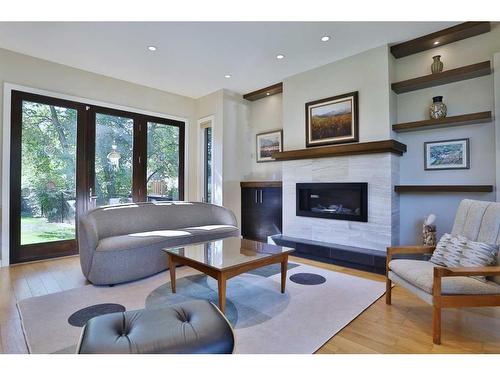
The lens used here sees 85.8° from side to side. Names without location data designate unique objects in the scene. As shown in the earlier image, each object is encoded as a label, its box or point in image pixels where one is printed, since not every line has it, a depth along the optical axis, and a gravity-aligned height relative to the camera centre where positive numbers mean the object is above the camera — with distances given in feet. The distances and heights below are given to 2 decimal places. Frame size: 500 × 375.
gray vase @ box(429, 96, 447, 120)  10.98 +3.28
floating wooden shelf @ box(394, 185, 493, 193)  9.89 +0.00
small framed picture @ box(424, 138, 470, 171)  10.77 +1.40
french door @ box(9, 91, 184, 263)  12.30 +1.23
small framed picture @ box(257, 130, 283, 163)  17.20 +2.94
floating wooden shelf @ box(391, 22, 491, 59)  10.16 +6.08
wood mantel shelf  11.11 +1.77
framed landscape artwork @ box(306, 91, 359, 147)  12.70 +3.41
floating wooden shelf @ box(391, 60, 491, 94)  10.10 +4.46
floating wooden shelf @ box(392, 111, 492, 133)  10.05 +2.64
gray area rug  6.01 -3.37
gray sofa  9.42 -1.86
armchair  6.06 -2.16
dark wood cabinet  16.22 -1.31
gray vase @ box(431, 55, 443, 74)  11.04 +5.09
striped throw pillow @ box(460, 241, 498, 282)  6.72 -1.71
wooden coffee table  6.94 -2.01
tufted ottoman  3.90 -2.26
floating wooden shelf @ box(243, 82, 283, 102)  16.47 +6.23
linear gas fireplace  12.23 -0.60
